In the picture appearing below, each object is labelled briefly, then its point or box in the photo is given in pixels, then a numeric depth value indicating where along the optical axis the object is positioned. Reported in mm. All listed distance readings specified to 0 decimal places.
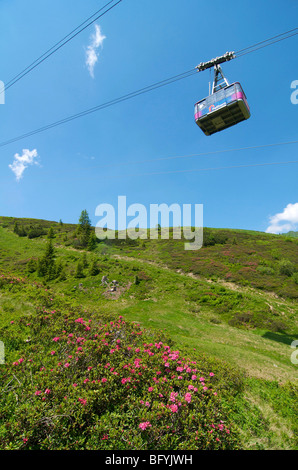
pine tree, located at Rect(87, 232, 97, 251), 36028
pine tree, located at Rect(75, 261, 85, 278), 23703
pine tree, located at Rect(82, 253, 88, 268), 26191
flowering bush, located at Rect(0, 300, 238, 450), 2881
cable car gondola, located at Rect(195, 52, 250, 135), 9148
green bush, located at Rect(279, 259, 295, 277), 24859
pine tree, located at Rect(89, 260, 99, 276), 24000
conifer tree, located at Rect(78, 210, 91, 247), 38531
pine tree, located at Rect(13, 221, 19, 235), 45156
